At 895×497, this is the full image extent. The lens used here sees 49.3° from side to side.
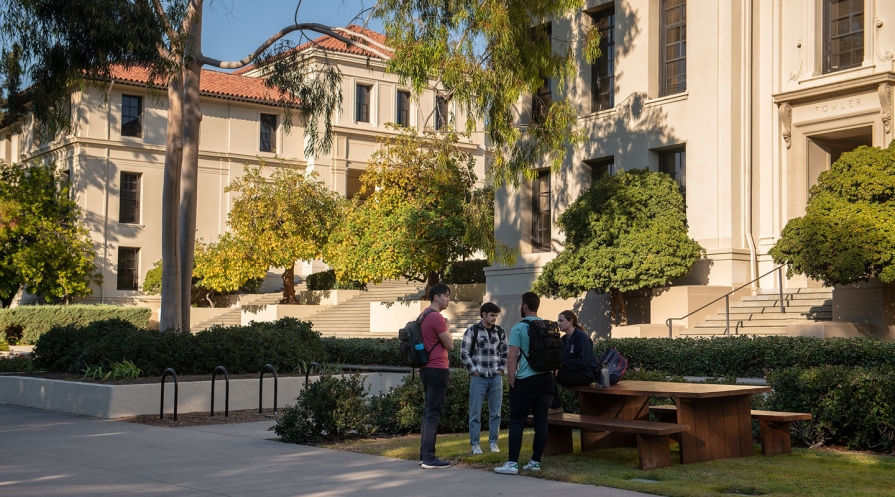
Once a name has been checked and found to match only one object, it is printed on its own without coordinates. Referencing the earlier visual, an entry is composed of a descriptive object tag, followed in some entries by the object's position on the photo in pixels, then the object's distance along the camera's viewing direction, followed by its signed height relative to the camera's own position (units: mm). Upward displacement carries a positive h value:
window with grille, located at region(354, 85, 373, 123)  51375 +9960
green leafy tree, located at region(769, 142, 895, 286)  19344 +1452
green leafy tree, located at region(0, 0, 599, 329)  18406 +4818
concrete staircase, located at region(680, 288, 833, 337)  22484 -387
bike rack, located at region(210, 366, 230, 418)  14938 -1640
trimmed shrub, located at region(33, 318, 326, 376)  17281 -1071
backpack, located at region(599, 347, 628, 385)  10641 -761
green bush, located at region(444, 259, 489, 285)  38625 +837
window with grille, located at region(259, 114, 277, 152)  51500 +8349
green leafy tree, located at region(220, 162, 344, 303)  42500 +2701
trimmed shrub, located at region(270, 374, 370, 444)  12242 -1562
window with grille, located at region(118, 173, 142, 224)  48375 +4463
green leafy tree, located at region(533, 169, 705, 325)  24375 +1434
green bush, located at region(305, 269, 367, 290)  46594 +542
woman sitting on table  10461 -681
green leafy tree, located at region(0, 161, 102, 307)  42094 +2207
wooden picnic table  10062 -1264
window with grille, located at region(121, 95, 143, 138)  48094 +8579
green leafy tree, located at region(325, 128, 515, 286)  35406 +2786
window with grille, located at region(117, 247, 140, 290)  48331 +1061
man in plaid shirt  10781 -799
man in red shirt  10180 -744
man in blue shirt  9695 -1008
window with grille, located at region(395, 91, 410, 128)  53219 +10058
